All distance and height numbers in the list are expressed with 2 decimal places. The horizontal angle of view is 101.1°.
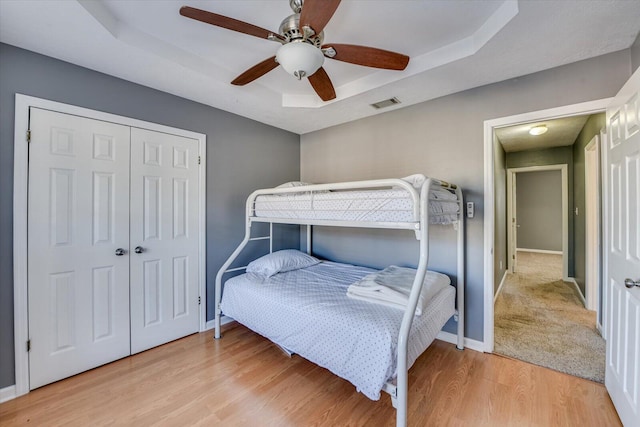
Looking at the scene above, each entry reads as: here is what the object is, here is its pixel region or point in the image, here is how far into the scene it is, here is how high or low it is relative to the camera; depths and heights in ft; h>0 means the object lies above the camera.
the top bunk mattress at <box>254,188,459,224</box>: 5.61 +0.20
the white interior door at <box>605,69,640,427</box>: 4.45 -0.71
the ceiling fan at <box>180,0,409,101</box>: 4.23 +3.19
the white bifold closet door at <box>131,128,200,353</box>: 7.70 -0.73
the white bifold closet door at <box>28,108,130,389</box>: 6.16 -0.75
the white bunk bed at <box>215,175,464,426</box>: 4.81 +0.01
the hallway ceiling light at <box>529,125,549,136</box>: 11.43 +3.79
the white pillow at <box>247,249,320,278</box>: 8.80 -1.72
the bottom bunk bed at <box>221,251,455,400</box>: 4.94 -2.41
